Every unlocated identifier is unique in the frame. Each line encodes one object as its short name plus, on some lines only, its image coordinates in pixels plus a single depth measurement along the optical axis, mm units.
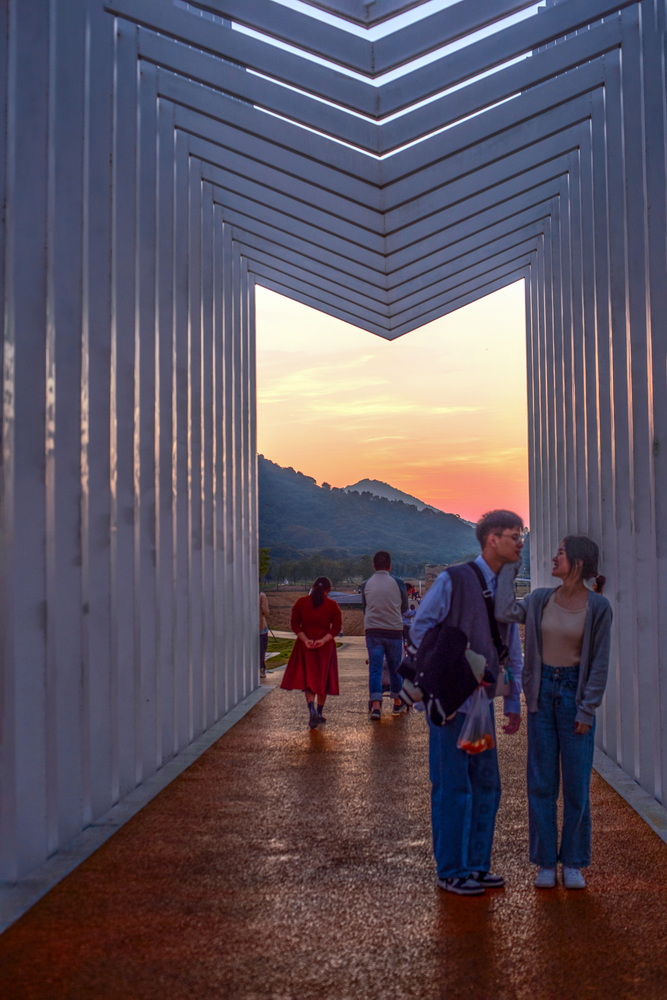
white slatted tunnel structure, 5676
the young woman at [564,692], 5258
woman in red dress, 10609
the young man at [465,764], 5219
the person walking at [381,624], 11234
